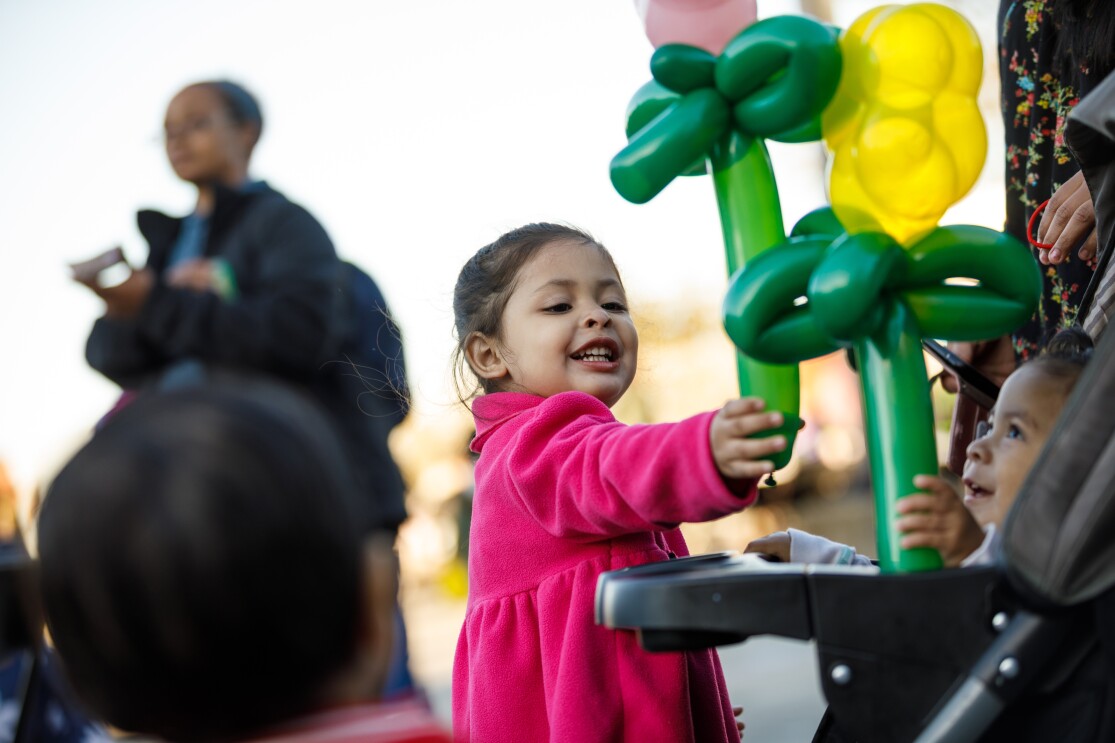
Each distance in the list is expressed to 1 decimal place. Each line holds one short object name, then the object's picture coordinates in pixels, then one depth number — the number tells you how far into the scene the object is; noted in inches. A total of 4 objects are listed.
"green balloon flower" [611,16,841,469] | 50.7
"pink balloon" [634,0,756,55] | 56.9
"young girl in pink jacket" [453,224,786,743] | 52.7
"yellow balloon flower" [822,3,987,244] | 49.3
